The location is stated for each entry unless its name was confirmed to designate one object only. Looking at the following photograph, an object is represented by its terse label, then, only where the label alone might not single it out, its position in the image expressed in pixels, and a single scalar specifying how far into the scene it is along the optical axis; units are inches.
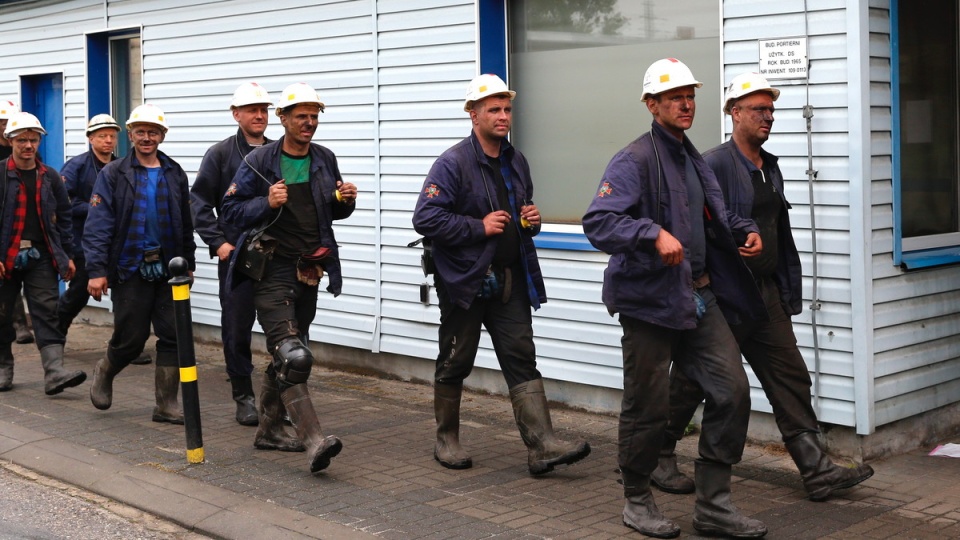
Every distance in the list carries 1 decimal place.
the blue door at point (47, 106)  596.1
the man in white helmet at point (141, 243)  346.6
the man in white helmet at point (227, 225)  346.0
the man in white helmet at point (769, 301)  266.2
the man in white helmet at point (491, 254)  283.0
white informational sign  296.5
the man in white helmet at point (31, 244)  396.5
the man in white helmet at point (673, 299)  238.1
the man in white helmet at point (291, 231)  291.6
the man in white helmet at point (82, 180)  425.7
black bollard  295.7
